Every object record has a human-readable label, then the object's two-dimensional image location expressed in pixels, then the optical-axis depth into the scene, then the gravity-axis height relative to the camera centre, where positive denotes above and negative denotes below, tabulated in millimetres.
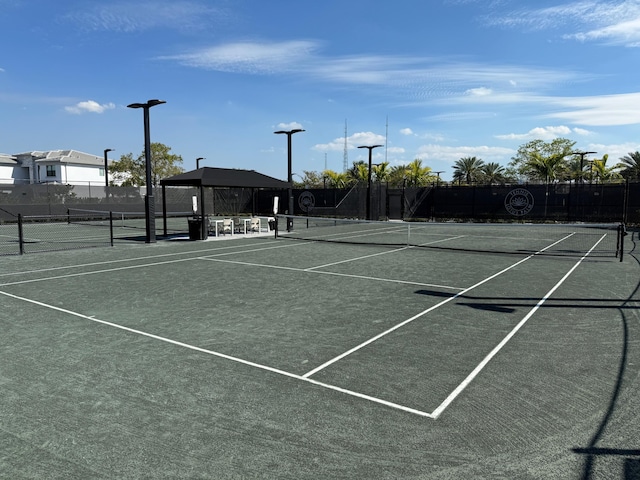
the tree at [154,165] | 53969 +5004
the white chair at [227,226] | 23100 -943
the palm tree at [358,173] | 53112 +4293
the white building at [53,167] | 67125 +6202
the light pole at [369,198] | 32575 +619
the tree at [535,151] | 56531 +7441
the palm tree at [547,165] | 44406 +4071
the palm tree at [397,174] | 60112 +4465
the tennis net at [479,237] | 17812 -1513
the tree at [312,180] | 66825 +4213
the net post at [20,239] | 15679 -1063
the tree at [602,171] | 49894 +3989
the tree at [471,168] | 65875 +5571
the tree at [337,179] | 53625 +3382
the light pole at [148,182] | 18828 +1071
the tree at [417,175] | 48844 +3578
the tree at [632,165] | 50688 +4670
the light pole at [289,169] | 25562 +2175
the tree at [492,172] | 64562 +4928
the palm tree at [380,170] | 49738 +4084
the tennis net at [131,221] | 27686 -1008
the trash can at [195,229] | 20875 -984
